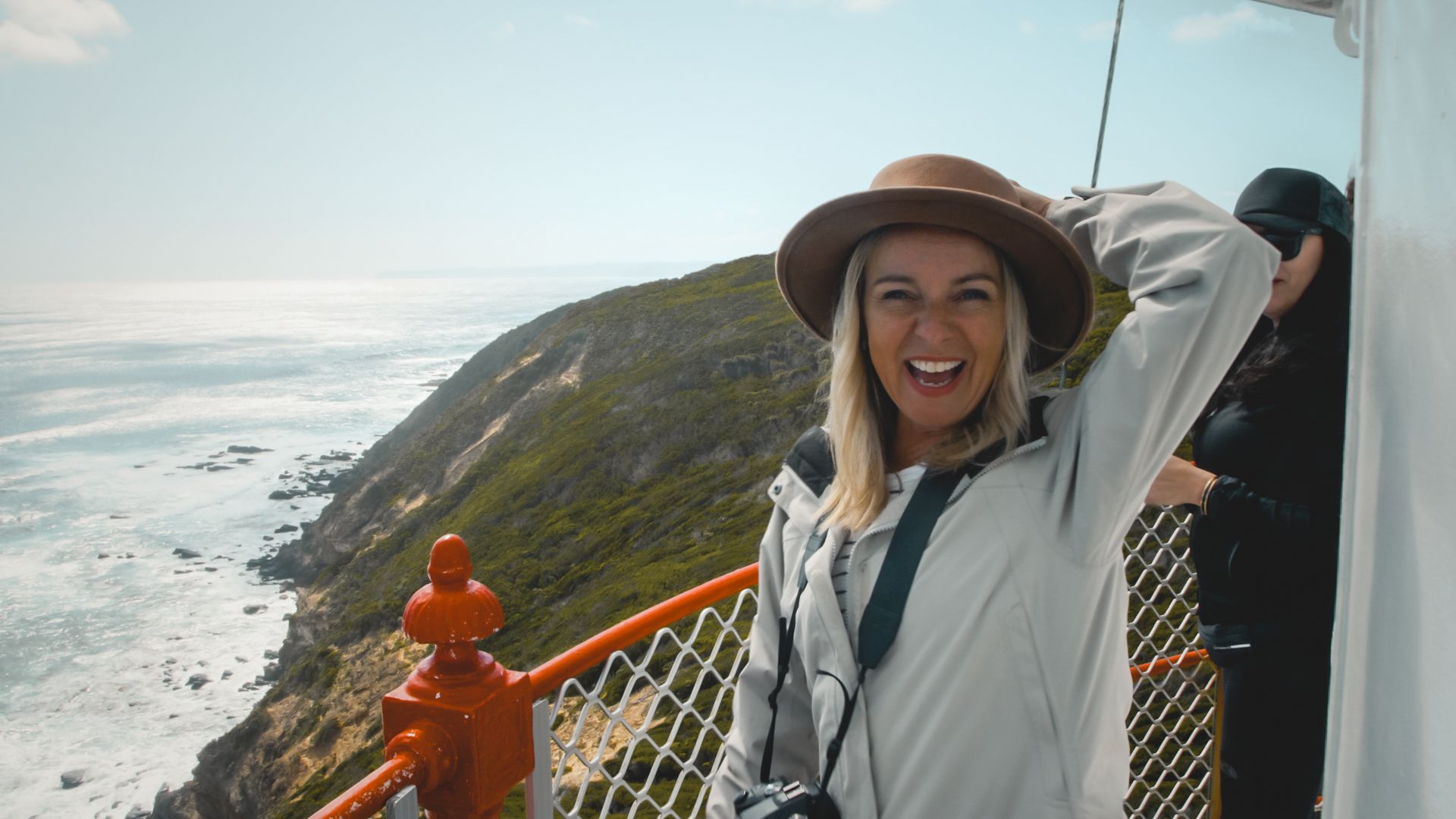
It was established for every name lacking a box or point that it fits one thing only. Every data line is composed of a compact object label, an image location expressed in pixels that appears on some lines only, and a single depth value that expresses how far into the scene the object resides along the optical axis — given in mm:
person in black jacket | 1731
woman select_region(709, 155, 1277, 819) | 1150
